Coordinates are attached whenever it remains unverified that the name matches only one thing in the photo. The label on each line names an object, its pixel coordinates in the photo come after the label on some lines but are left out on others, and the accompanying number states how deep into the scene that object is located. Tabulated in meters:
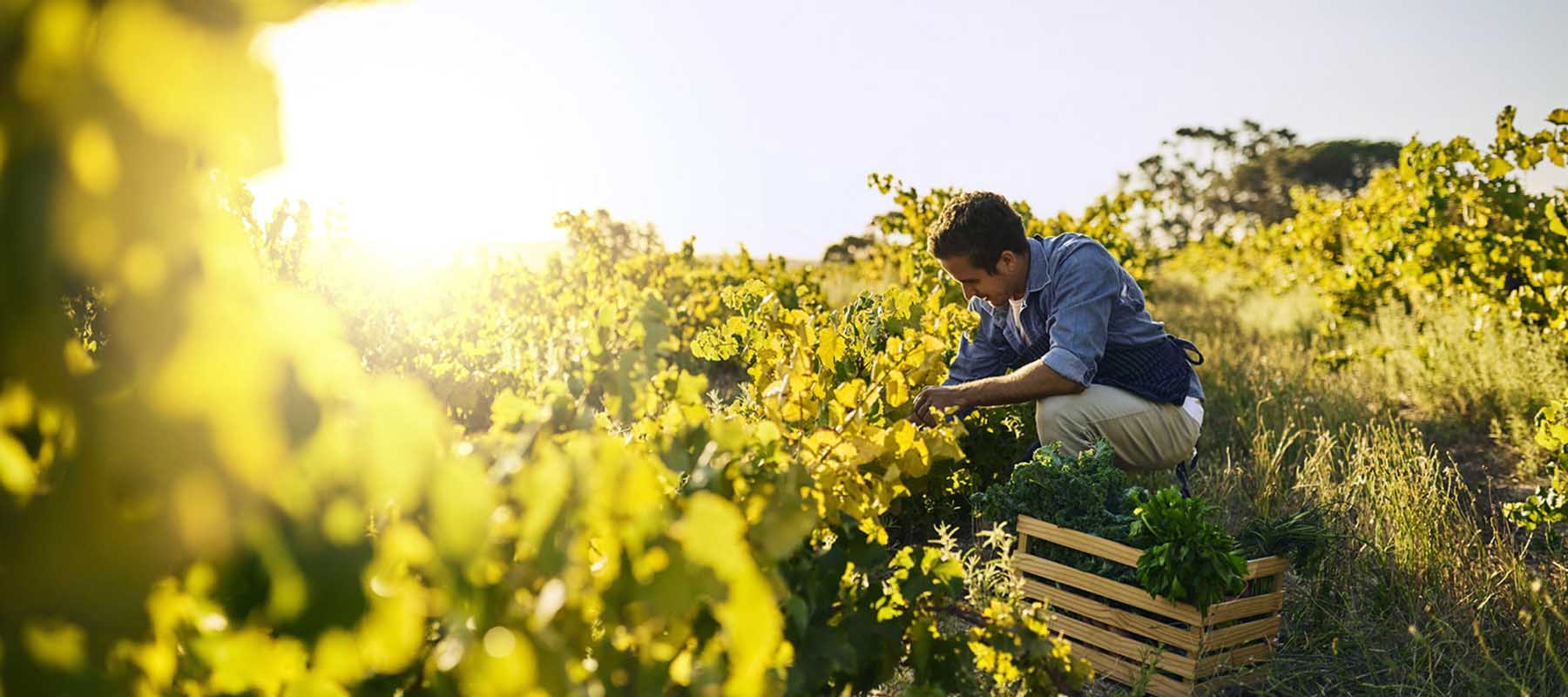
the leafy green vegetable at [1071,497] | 2.71
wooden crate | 2.42
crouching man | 3.25
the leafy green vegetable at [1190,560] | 2.32
